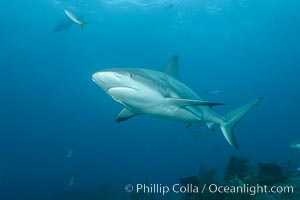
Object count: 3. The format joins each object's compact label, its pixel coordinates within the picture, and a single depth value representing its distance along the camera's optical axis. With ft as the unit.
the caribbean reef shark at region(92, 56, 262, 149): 13.97
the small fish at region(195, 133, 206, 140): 44.29
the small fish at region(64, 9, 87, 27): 37.01
